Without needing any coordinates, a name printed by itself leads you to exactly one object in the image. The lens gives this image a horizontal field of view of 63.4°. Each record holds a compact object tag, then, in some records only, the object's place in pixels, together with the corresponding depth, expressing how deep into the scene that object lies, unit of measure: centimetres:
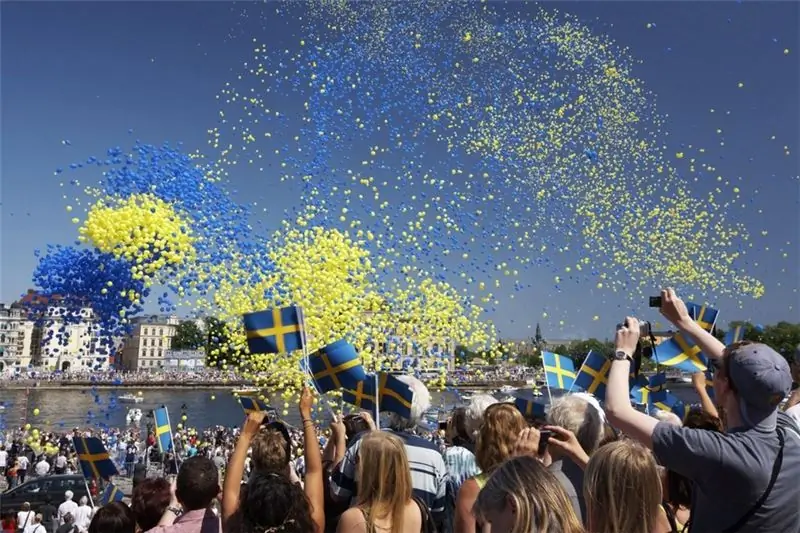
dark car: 1323
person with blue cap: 228
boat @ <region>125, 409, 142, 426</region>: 3831
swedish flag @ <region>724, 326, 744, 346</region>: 874
